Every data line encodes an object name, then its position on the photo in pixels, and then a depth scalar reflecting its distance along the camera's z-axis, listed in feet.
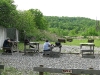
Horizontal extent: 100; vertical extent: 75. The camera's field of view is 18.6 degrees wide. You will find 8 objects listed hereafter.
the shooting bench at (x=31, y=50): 69.92
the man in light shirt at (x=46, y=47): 66.13
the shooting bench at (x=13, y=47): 69.62
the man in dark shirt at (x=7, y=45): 69.46
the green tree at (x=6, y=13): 97.45
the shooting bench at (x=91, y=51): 65.60
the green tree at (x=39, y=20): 220.84
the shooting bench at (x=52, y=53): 65.57
